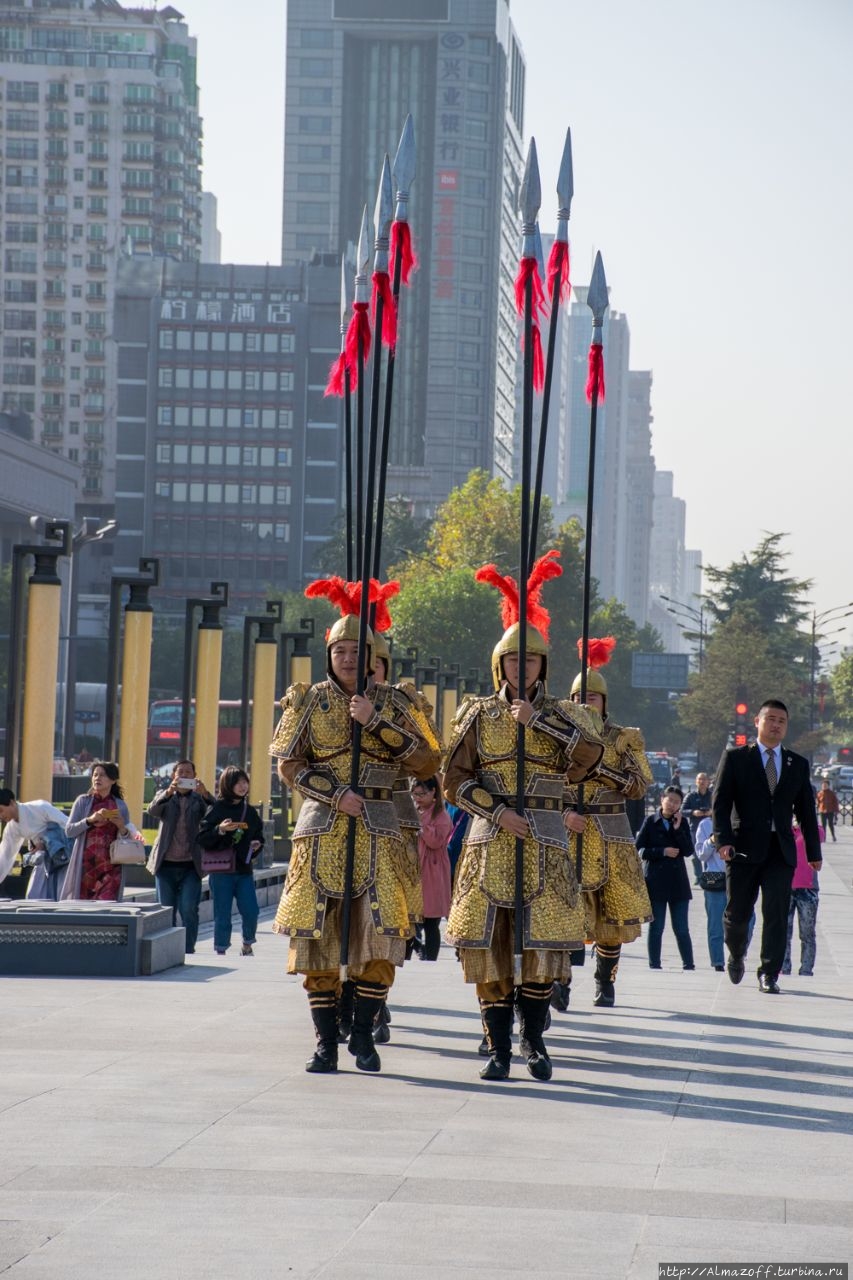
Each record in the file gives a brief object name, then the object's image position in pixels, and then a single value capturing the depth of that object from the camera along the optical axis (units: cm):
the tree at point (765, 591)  11231
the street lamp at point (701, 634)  10238
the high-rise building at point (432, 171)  16862
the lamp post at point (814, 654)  8702
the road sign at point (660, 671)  10050
